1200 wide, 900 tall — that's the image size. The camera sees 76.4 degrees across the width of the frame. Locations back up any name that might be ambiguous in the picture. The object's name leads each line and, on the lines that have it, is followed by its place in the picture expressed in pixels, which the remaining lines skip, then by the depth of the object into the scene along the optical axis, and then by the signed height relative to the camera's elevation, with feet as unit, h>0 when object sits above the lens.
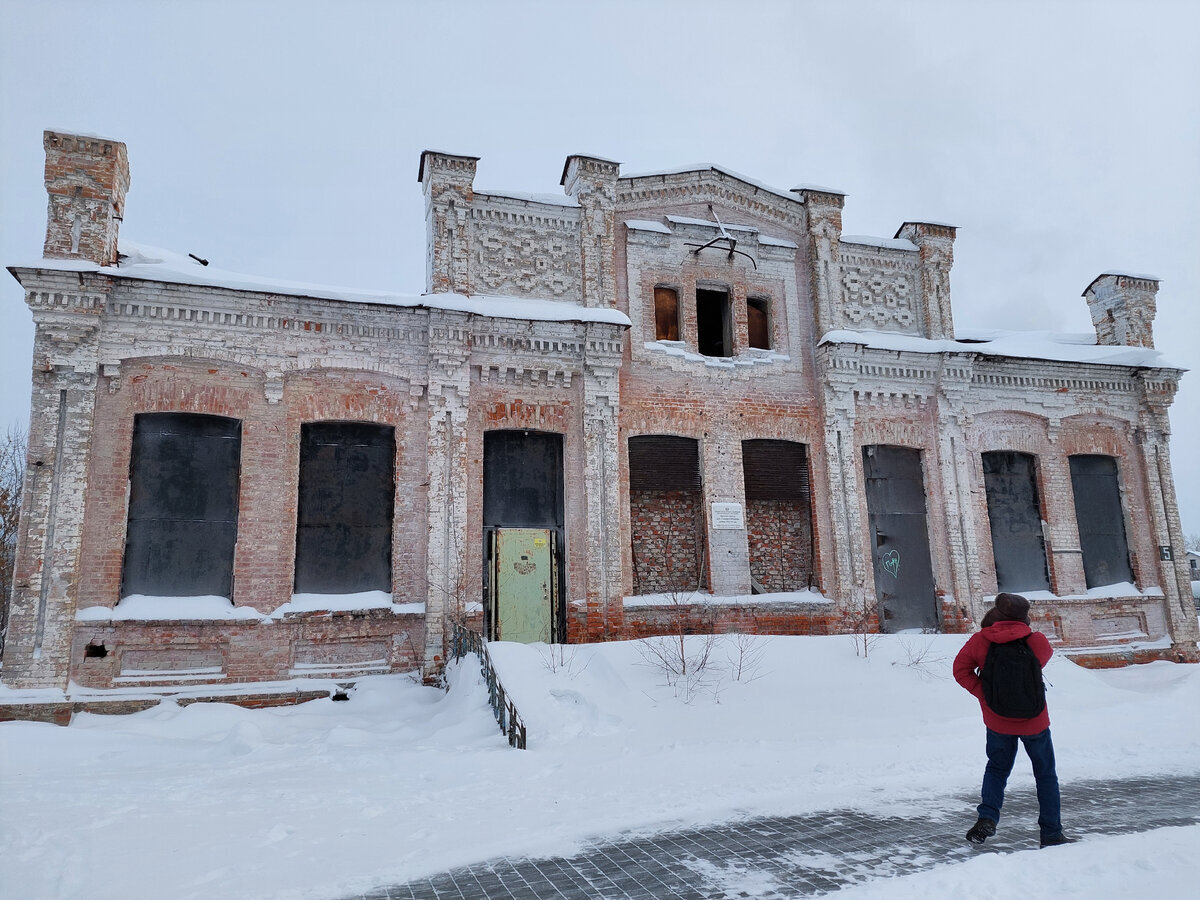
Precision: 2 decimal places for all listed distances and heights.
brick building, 32.24 +7.34
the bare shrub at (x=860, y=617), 40.81 -1.81
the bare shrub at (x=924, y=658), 30.55 -3.10
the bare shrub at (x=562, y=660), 27.71 -2.54
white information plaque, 40.75 +3.67
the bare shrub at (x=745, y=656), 28.71 -2.69
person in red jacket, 14.92 -3.11
